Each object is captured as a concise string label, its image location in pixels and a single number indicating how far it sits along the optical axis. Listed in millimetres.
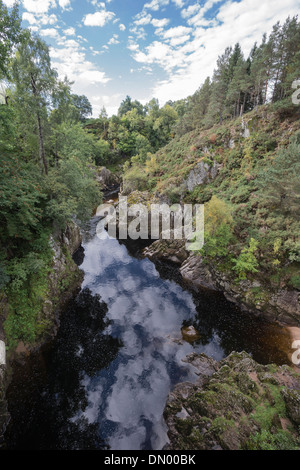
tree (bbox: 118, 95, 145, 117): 82062
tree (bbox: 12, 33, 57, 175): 15852
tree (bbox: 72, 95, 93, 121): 81250
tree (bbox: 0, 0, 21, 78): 11180
